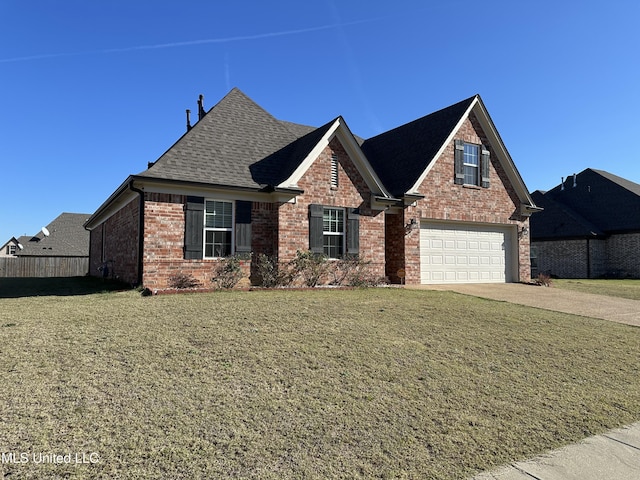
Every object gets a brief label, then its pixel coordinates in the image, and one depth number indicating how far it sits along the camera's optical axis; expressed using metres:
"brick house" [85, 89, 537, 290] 11.86
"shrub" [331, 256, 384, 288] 13.76
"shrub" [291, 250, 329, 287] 12.98
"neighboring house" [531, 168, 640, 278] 25.69
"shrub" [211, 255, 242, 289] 12.09
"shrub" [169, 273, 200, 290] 11.43
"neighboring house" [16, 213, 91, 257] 37.34
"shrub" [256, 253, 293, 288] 12.48
